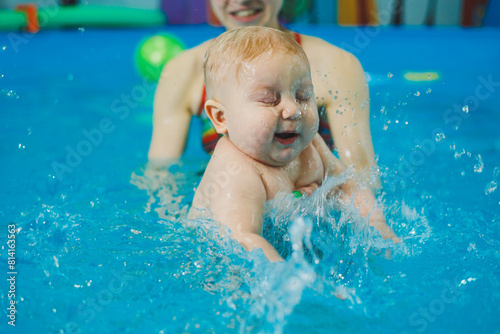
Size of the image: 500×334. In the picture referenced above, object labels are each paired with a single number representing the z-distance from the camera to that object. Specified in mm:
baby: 1378
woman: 1928
